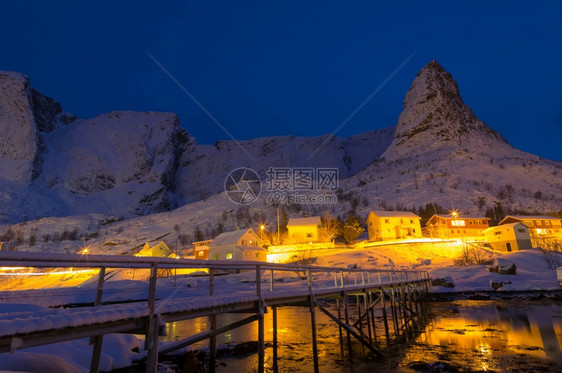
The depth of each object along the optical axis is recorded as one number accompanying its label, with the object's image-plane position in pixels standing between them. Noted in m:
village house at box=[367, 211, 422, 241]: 74.06
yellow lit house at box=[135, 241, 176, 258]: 69.81
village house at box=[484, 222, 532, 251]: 60.19
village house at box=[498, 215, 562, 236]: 66.81
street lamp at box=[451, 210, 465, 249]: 73.94
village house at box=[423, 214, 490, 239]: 73.00
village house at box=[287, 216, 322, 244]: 72.75
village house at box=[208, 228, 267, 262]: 62.31
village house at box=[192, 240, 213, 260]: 74.50
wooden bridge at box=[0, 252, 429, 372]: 4.11
